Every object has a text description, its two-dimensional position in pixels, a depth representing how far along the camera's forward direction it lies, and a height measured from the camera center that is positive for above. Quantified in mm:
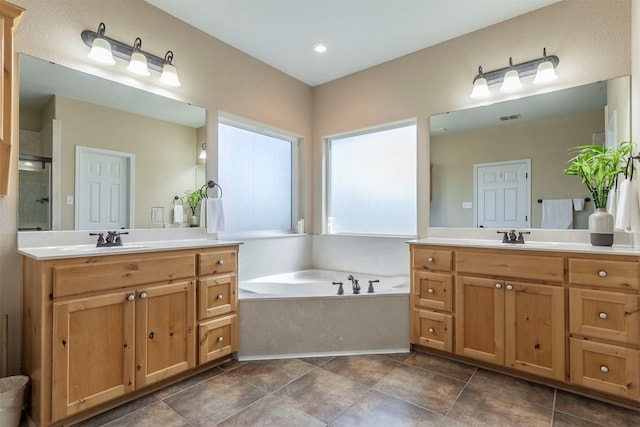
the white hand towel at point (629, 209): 1836 +42
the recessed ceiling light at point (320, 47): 2918 +1598
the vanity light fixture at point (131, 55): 2059 +1139
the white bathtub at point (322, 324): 2441 -855
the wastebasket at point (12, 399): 1538 -905
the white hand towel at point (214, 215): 2641 +12
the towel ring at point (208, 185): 2736 +274
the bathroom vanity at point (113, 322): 1556 -602
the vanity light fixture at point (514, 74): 2361 +1124
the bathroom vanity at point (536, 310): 1762 -612
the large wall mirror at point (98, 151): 1904 +459
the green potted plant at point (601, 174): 2037 +282
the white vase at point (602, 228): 2033 -77
